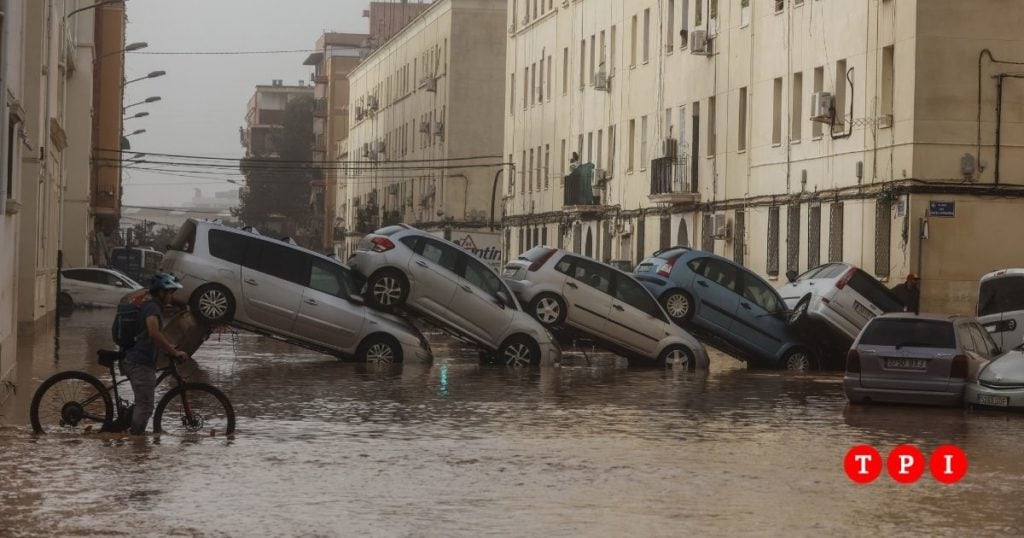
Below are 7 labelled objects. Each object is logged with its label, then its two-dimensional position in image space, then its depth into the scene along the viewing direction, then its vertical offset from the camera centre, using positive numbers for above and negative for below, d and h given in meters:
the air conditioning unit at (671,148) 53.88 +2.82
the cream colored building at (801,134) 37.94 +2.77
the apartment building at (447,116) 87.75 +6.20
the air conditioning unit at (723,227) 48.59 +0.51
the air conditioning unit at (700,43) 51.31 +5.60
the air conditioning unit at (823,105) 41.44 +3.20
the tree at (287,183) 166.50 +4.98
